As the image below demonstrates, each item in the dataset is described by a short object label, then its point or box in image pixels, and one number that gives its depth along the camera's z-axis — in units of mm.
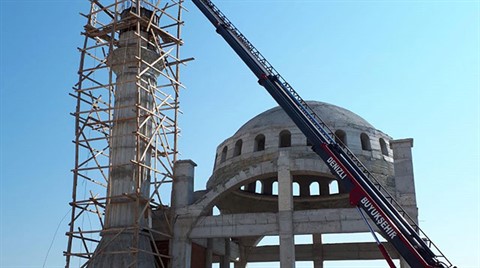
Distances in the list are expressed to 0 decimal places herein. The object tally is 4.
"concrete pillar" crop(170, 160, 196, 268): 31016
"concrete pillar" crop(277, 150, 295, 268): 28406
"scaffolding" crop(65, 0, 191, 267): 30938
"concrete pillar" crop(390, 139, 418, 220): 27938
